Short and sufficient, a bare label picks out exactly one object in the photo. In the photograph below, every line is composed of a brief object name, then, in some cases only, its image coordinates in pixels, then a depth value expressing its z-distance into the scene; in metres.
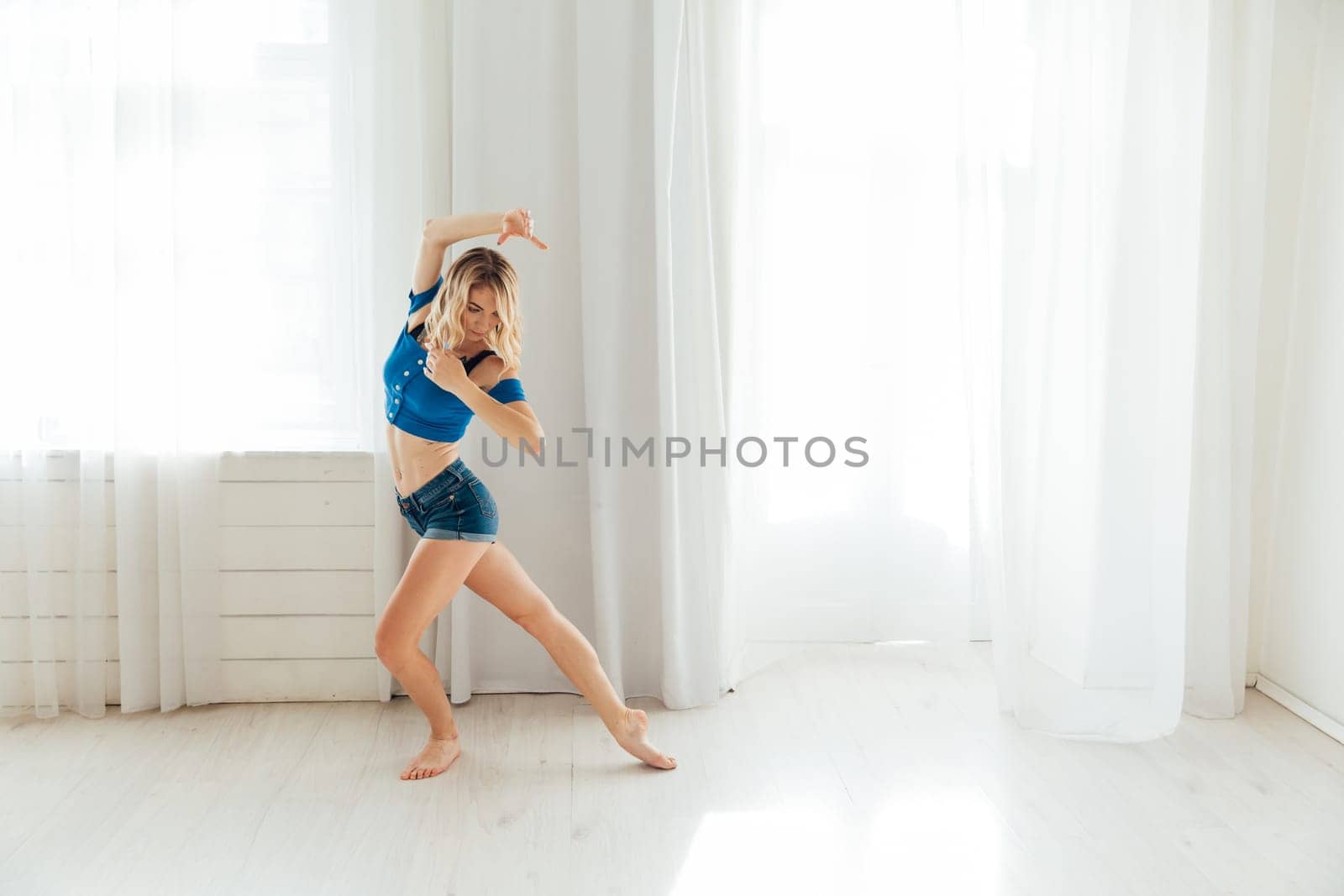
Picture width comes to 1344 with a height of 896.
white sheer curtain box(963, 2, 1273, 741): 2.74
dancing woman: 2.40
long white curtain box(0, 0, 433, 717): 2.79
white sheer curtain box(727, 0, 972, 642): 3.14
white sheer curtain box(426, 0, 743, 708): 2.86
